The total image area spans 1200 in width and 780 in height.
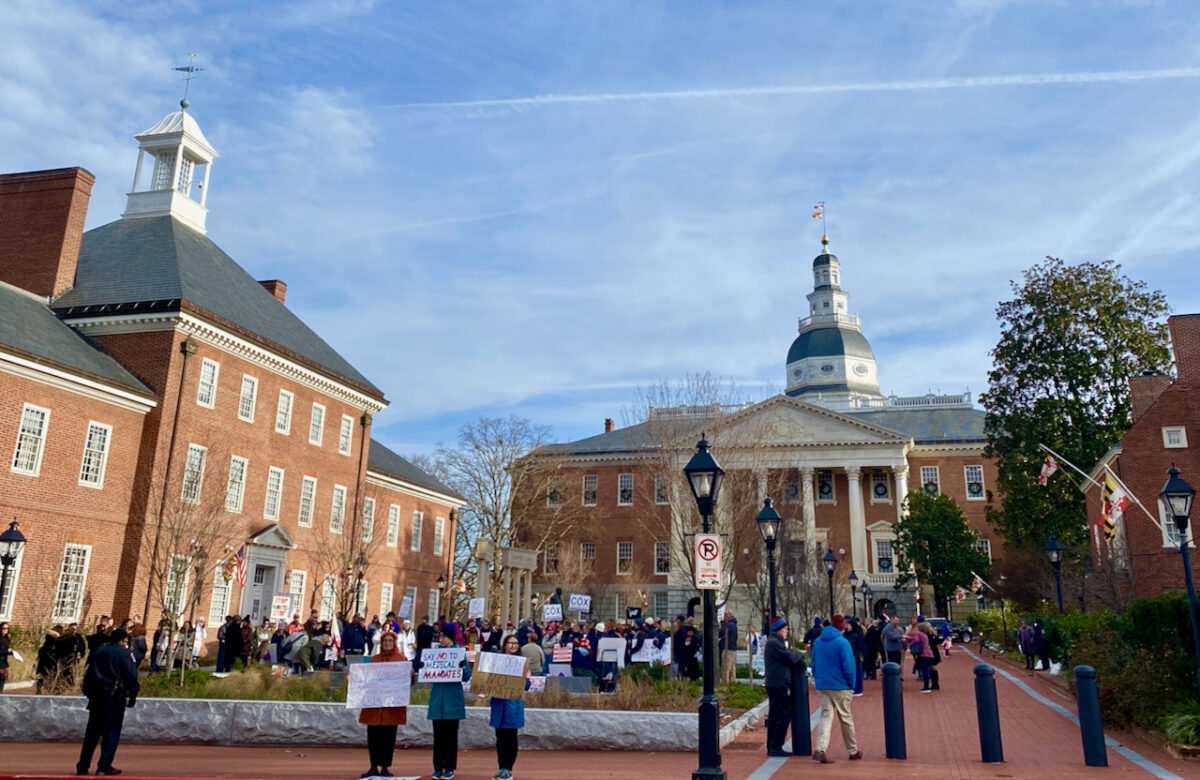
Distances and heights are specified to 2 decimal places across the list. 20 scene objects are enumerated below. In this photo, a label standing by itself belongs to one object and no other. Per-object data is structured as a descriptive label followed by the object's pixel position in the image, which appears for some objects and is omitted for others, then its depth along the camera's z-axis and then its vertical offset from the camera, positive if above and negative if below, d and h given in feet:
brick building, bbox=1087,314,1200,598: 116.16 +24.71
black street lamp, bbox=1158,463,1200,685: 50.11 +8.19
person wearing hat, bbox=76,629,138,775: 34.83 -2.80
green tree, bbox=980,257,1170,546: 126.31 +36.97
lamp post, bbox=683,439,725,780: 30.76 +0.21
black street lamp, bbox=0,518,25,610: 61.63 +5.23
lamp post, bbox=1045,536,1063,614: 89.10 +9.05
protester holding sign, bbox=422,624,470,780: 32.99 -3.24
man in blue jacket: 38.09 -1.75
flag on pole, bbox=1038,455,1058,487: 104.53 +19.93
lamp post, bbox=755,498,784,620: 62.28 +7.60
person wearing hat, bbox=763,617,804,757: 39.78 -1.97
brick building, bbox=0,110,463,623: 83.35 +21.04
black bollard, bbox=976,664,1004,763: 37.11 -3.00
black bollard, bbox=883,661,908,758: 38.29 -3.14
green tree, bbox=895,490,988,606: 172.45 +18.41
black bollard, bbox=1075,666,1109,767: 35.60 -3.06
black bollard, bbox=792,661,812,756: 40.50 -3.40
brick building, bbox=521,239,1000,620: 194.49 +33.29
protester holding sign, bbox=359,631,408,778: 32.73 -3.50
